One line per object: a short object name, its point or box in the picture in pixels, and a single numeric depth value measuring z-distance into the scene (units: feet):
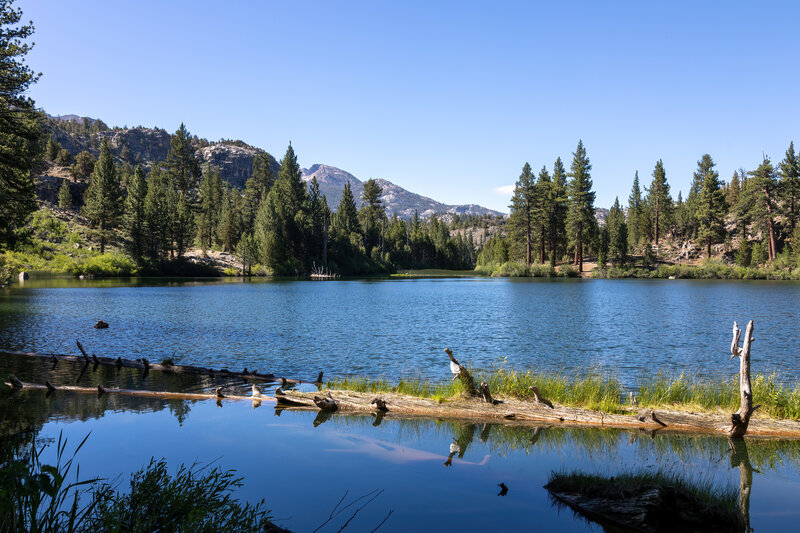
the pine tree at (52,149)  440.86
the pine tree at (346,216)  444.14
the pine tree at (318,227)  406.84
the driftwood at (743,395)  38.24
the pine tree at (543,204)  363.76
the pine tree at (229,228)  385.91
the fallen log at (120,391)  53.21
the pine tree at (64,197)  374.63
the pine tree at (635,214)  424.46
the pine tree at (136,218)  301.22
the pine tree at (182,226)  338.75
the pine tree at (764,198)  293.23
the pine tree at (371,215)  498.28
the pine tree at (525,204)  367.25
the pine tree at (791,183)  295.89
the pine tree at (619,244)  330.54
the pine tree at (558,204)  366.33
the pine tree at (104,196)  302.45
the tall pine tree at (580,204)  331.98
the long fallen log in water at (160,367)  62.03
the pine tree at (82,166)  433.89
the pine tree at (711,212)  328.70
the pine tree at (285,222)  351.46
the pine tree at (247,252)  342.03
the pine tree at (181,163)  424.46
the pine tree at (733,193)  400.47
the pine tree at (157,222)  307.78
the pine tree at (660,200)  398.42
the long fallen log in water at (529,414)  41.37
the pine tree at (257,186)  429.79
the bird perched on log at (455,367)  43.78
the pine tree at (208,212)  392.06
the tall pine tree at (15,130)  92.48
